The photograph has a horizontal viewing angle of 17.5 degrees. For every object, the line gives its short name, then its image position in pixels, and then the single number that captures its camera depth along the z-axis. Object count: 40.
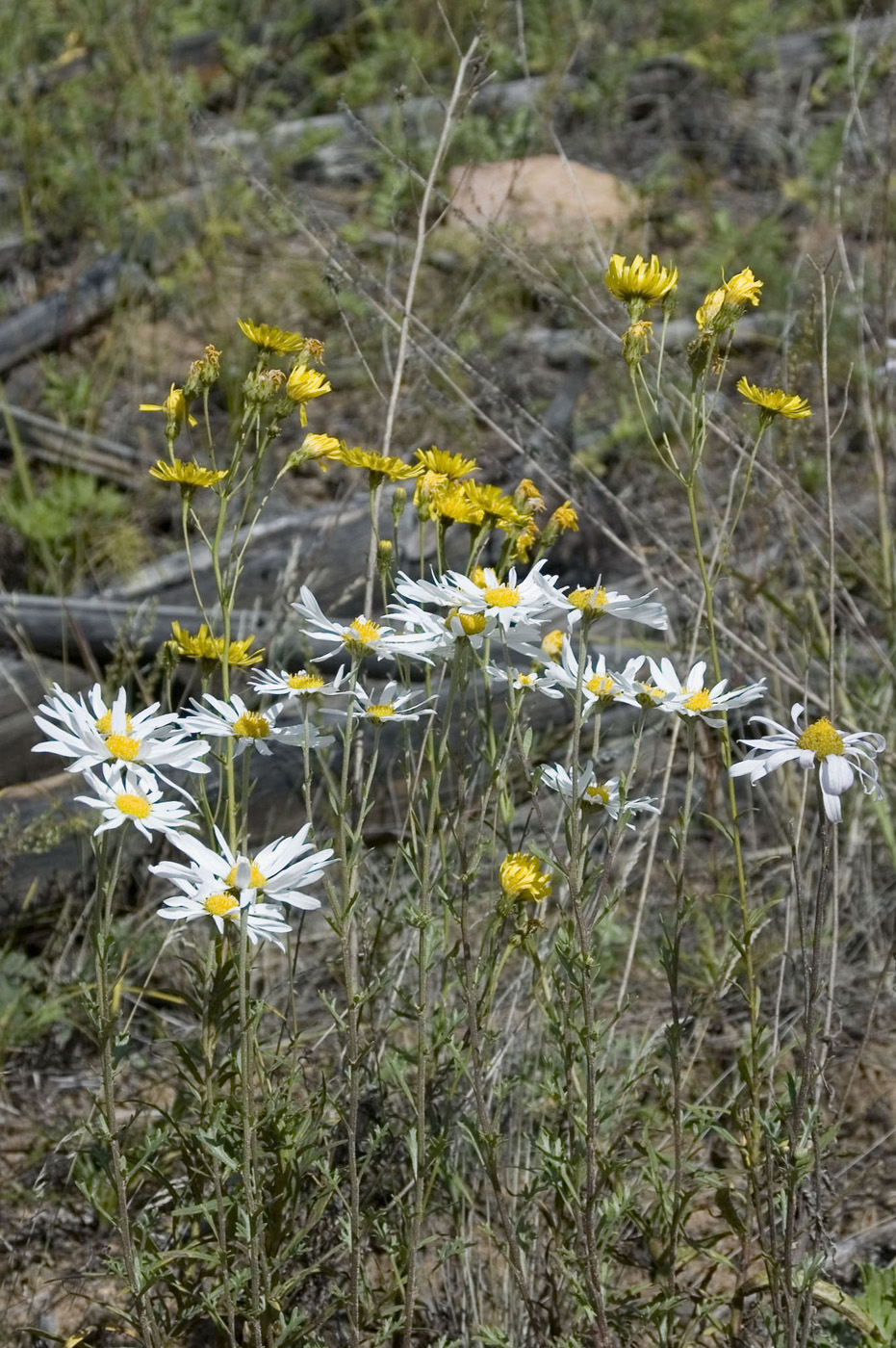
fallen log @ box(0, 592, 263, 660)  1.80
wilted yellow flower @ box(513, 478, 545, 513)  1.24
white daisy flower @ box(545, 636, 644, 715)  1.20
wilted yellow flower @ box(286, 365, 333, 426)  1.20
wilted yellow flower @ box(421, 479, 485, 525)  1.21
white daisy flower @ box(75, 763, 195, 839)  1.12
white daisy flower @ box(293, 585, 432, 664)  1.17
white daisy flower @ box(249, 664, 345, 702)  1.20
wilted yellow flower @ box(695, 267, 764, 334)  1.18
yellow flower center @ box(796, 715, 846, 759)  1.15
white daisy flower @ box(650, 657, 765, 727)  1.20
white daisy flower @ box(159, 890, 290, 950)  1.14
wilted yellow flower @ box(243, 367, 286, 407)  1.18
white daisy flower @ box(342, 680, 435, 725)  1.19
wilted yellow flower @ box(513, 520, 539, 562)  1.26
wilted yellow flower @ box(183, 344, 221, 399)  1.20
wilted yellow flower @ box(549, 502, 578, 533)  1.26
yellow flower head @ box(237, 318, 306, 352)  1.20
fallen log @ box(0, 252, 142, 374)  2.49
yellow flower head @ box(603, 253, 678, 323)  1.19
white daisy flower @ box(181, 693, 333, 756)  1.17
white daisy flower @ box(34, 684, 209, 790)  1.13
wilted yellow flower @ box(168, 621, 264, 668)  1.22
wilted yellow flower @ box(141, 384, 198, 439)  1.20
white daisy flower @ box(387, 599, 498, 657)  1.18
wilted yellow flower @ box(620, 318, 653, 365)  1.18
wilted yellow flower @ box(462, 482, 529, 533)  1.21
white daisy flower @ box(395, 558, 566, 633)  1.18
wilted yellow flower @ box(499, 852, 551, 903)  1.21
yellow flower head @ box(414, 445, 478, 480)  1.24
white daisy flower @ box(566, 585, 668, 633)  1.17
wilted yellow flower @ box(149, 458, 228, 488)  1.20
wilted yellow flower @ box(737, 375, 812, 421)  1.20
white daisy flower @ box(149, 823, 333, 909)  1.14
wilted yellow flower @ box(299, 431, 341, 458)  1.22
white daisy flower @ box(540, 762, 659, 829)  1.22
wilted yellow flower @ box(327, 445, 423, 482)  1.22
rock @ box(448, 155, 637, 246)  4.36
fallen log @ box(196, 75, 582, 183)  4.96
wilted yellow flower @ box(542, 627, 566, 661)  1.28
